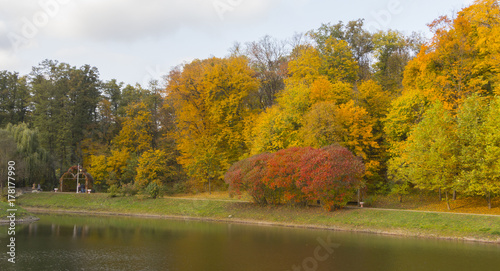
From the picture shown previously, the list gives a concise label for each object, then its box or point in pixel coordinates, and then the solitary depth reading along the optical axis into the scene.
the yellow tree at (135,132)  53.44
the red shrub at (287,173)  33.03
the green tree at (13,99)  58.09
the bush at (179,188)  46.38
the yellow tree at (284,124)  38.97
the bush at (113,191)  42.28
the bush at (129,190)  42.16
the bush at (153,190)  41.16
